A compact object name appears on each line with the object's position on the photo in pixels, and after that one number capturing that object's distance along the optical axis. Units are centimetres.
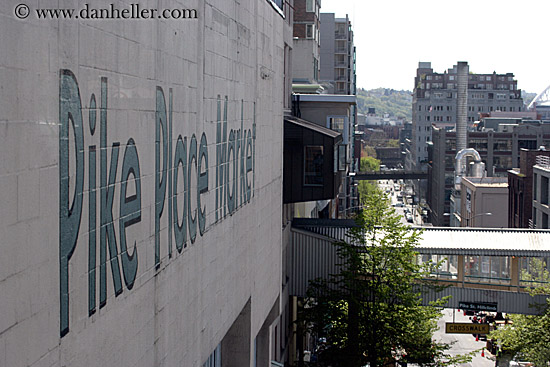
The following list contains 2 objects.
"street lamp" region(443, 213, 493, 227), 9675
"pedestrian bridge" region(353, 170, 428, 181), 15350
